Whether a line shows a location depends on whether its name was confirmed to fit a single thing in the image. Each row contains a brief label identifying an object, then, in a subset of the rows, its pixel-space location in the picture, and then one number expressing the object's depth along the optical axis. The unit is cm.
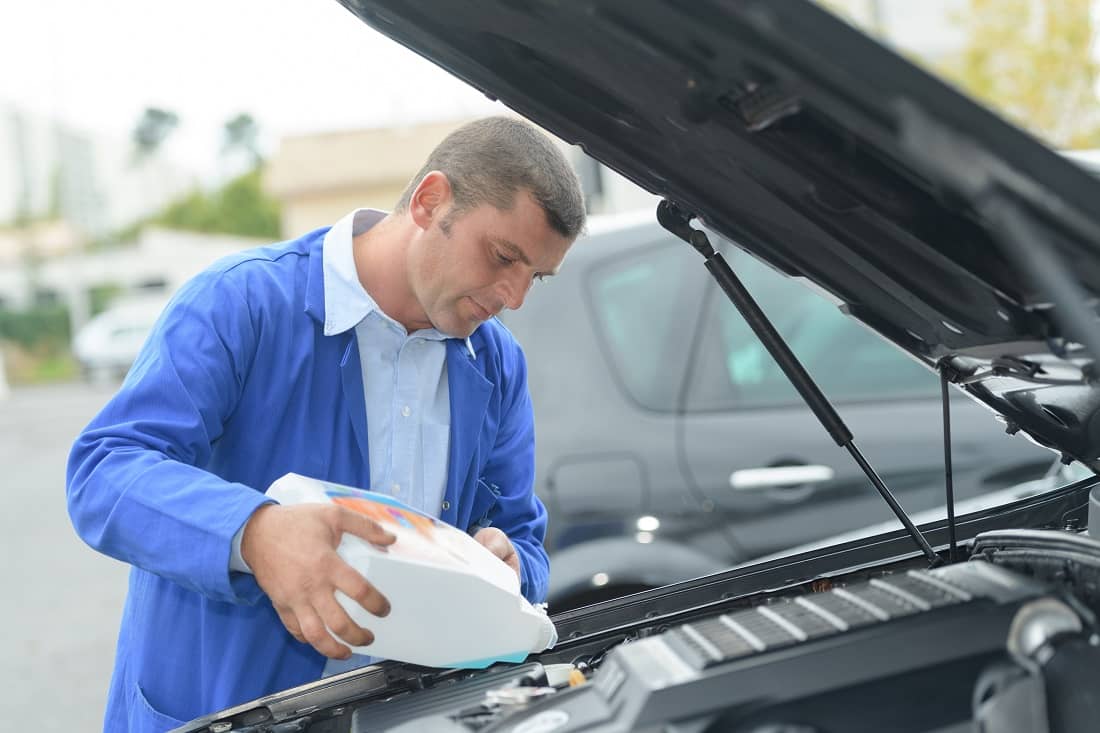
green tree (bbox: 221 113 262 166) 6119
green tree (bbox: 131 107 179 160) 5703
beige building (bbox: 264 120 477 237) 2505
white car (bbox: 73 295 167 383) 2700
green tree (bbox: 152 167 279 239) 4994
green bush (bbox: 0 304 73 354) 3778
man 179
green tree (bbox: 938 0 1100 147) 1416
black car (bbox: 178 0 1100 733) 111
